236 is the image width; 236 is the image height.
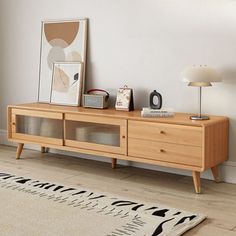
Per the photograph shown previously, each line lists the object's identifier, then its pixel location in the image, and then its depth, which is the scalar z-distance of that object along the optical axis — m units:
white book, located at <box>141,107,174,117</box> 3.43
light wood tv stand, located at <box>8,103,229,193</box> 3.20
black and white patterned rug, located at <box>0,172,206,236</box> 2.50
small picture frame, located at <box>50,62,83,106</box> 4.19
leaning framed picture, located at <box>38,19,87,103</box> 4.22
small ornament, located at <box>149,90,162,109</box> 3.60
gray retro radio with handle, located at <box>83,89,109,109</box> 3.92
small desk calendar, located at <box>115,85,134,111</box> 3.78
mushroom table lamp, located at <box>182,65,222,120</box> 3.21
